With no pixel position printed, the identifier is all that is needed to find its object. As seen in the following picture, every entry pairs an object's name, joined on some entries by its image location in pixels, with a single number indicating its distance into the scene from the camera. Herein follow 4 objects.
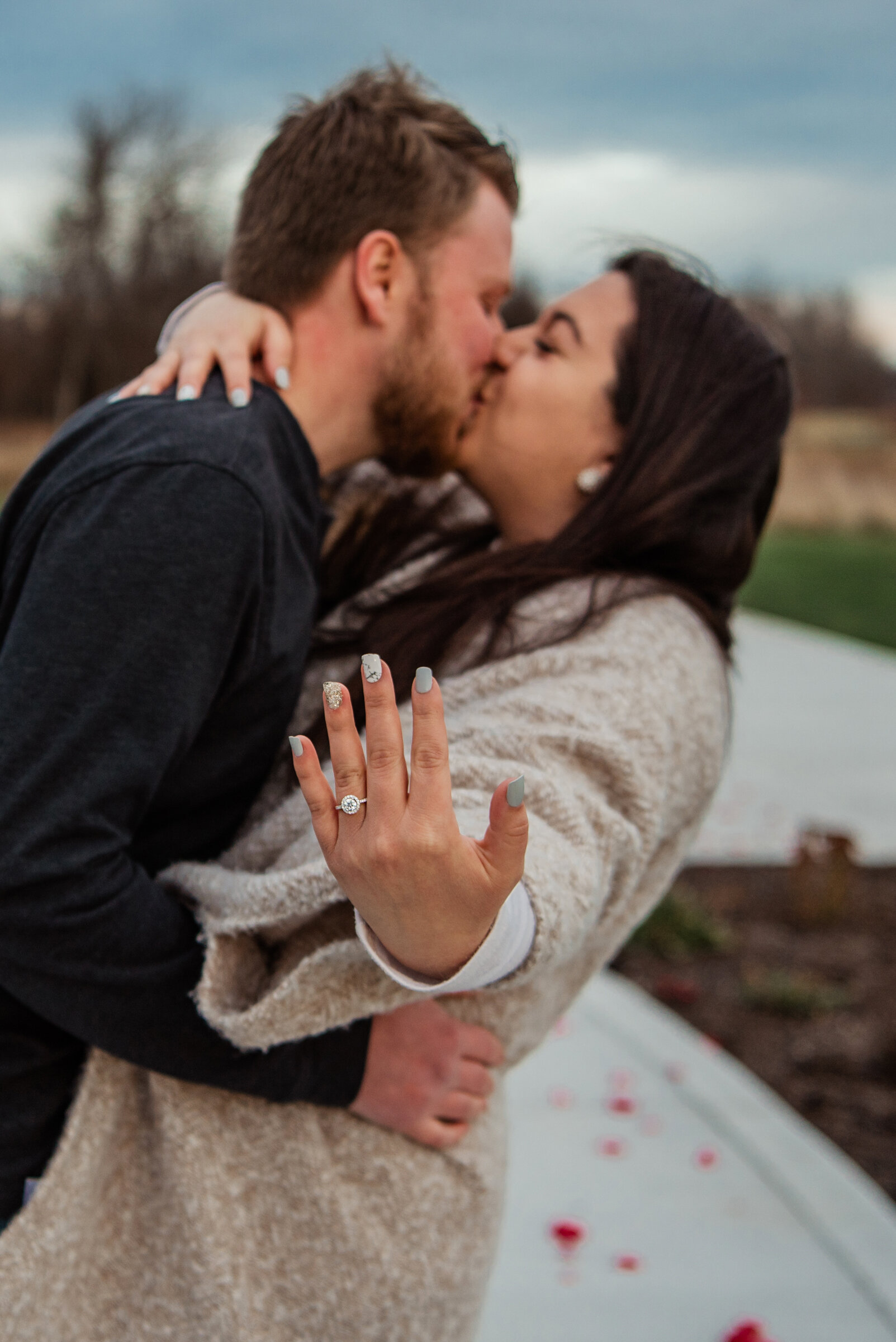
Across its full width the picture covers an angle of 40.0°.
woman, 1.29
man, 1.22
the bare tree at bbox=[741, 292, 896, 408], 34.72
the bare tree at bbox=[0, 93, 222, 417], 25.59
